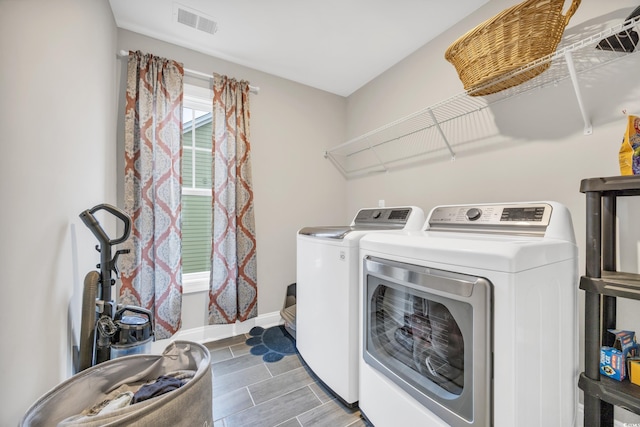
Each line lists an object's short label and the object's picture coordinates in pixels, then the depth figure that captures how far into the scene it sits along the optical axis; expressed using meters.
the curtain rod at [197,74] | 2.16
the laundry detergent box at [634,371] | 0.92
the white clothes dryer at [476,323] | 0.82
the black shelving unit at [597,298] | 0.89
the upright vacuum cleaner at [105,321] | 1.13
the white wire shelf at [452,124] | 1.18
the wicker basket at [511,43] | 1.12
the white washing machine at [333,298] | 1.43
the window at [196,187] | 2.29
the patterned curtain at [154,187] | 1.92
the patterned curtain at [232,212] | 2.24
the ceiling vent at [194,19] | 1.78
